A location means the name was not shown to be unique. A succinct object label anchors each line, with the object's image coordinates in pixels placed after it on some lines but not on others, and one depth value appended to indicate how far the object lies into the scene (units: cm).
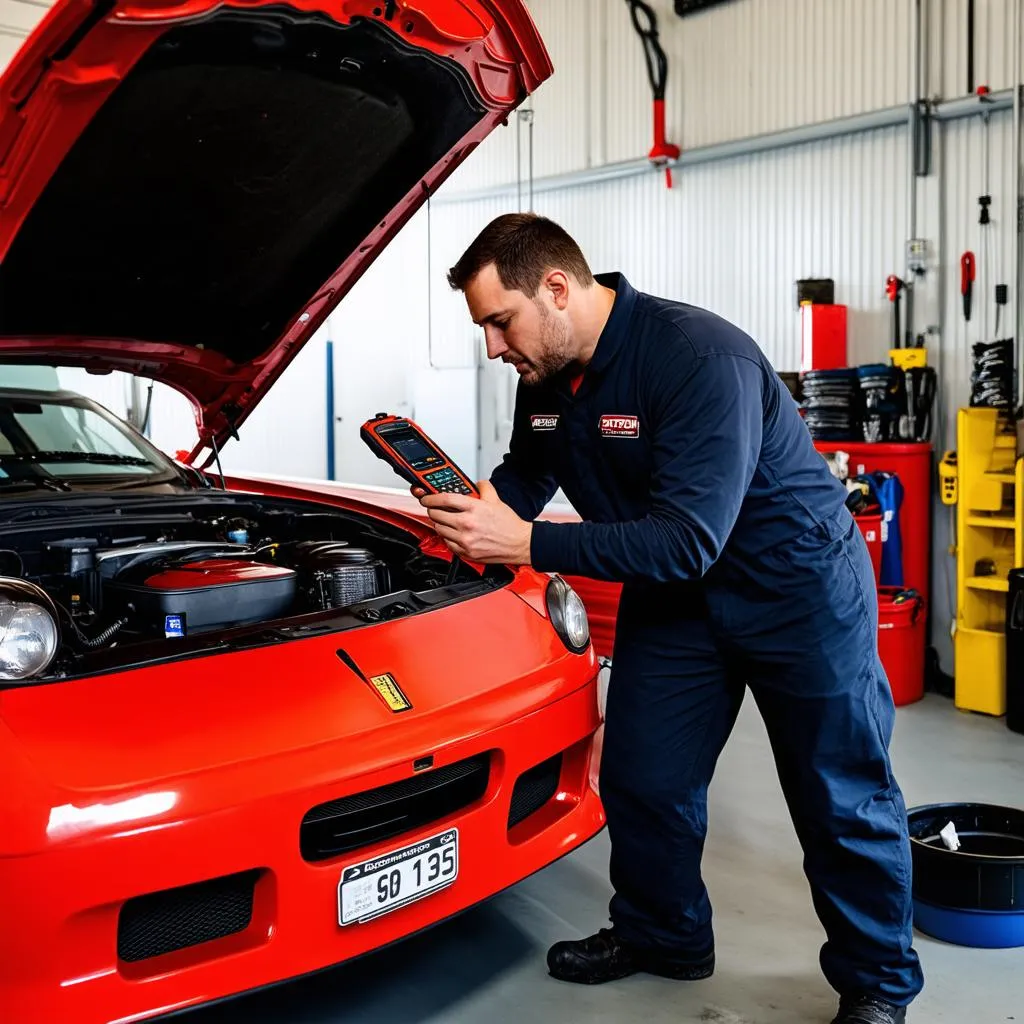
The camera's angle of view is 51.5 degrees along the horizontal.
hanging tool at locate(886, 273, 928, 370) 498
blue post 988
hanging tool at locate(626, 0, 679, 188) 660
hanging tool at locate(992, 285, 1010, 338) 494
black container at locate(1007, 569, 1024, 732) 411
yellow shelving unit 437
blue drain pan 236
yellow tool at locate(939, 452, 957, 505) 472
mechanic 190
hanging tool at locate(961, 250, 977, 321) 504
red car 160
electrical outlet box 522
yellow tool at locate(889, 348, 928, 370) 496
